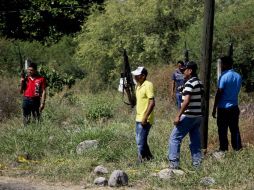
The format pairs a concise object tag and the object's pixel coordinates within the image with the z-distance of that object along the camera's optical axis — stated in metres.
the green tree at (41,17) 57.24
